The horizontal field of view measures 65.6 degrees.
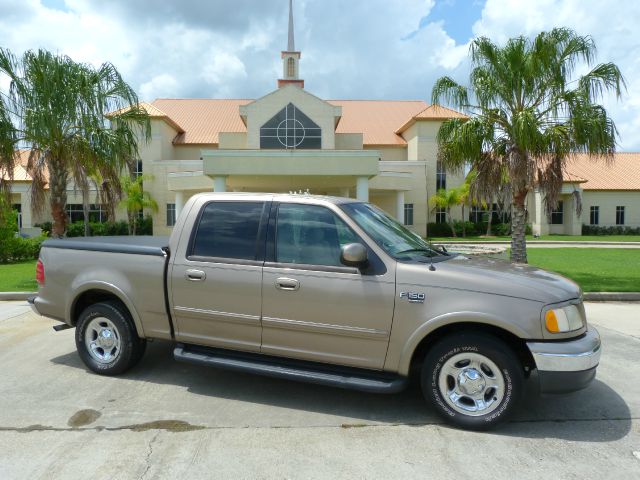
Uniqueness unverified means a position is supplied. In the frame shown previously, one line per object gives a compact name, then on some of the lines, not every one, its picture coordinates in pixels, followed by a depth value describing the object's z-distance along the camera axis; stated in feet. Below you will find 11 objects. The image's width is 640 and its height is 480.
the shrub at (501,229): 136.98
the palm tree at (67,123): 41.57
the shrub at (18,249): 64.69
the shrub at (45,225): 128.36
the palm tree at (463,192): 126.00
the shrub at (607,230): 142.92
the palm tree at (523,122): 40.29
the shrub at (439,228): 135.13
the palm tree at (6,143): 42.27
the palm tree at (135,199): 117.08
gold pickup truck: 12.94
